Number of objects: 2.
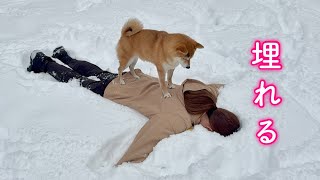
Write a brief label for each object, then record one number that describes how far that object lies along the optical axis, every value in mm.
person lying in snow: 2762
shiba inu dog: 2965
